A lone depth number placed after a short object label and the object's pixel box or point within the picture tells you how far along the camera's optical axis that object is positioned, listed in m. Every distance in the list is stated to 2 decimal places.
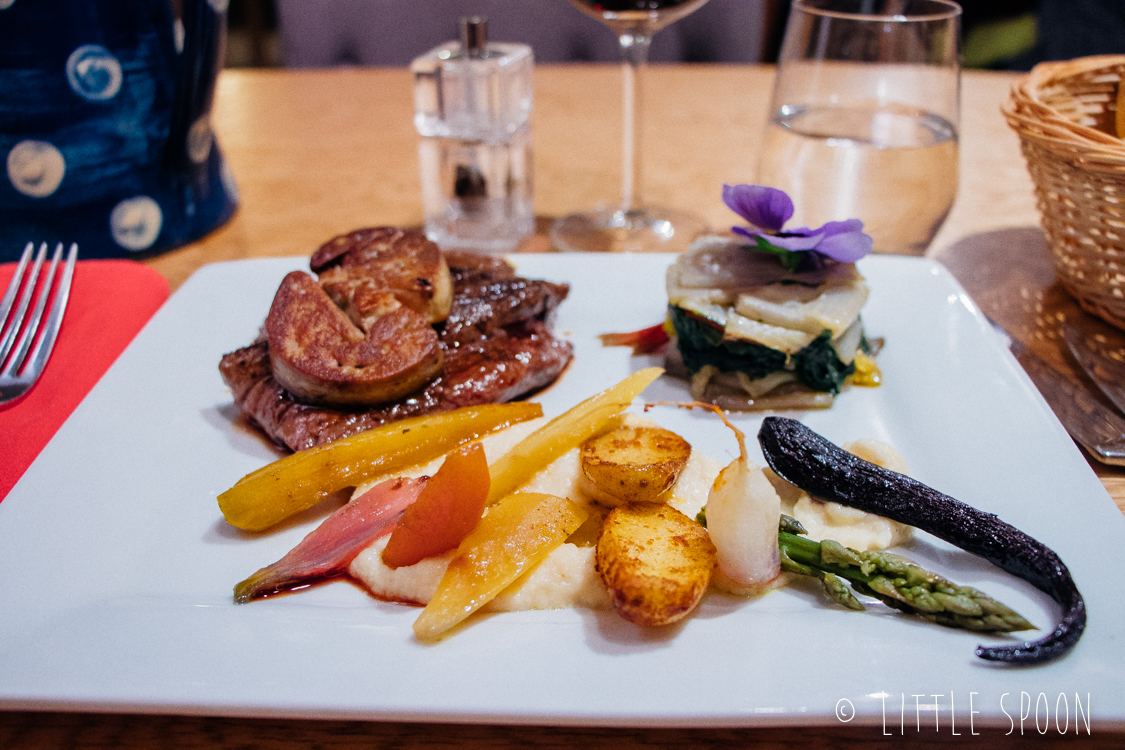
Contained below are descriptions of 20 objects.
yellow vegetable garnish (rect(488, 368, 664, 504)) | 0.33
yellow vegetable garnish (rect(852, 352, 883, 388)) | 0.39
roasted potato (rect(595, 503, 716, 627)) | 0.28
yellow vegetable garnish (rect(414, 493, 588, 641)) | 0.29
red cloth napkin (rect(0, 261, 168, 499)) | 0.35
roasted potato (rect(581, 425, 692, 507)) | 0.32
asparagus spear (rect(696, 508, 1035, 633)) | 0.28
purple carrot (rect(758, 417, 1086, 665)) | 0.28
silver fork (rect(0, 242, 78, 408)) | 0.38
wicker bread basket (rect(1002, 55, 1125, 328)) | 0.39
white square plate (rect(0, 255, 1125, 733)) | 0.26
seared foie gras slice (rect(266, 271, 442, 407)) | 0.36
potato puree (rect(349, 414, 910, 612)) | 0.30
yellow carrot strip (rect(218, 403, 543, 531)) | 0.32
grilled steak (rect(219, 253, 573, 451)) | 0.36
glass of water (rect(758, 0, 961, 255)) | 0.44
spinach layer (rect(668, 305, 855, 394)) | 0.38
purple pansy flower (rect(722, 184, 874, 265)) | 0.38
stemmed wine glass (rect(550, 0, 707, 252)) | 0.49
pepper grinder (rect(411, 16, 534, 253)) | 0.50
